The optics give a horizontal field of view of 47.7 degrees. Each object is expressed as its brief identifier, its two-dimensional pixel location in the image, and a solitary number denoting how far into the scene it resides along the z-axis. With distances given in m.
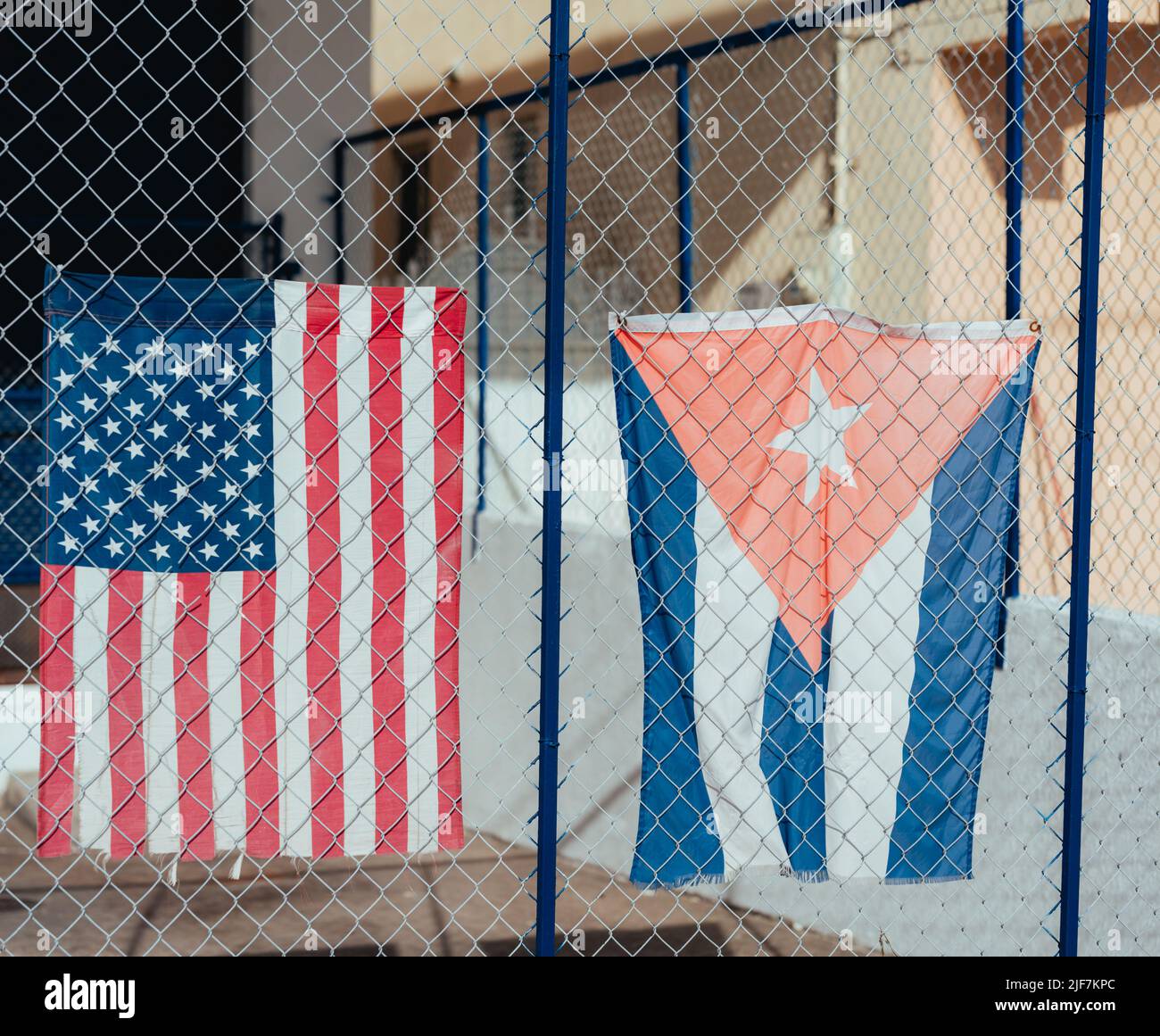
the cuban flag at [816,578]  3.09
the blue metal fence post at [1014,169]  4.05
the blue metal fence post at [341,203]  8.93
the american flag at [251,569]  2.66
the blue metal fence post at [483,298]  6.51
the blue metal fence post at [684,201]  5.23
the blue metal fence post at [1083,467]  3.10
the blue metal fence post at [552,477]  2.71
